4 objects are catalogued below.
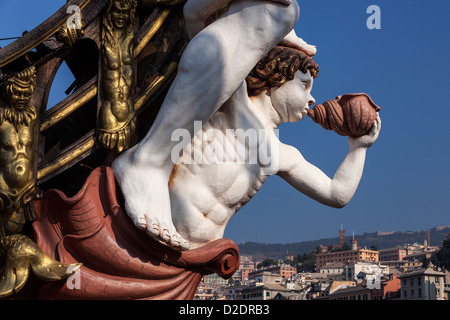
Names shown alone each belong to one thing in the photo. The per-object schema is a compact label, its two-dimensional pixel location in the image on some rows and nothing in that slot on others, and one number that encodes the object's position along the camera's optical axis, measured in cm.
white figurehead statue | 338
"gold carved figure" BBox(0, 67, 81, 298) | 322
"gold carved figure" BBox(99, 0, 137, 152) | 348
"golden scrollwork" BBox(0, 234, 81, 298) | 321
